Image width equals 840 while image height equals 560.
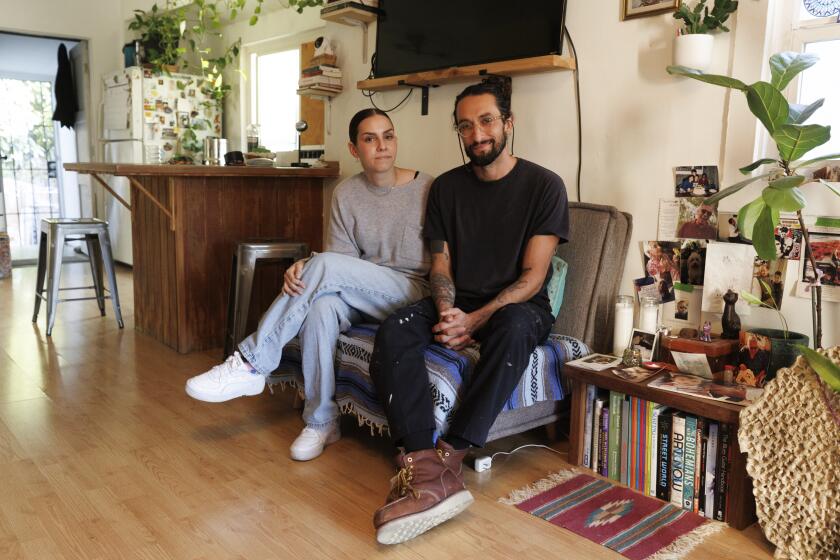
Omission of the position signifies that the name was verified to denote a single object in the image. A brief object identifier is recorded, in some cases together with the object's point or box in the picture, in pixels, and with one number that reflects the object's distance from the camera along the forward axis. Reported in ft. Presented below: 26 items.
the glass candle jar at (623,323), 7.86
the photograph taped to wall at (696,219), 7.53
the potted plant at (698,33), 7.06
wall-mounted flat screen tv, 8.70
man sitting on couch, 6.15
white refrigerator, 17.83
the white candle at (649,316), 7.72
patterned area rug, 5.84
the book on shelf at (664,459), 6.63
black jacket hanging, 20.92
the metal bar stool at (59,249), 12.66
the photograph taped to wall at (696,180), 7.47
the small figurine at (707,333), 7.03
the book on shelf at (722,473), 6.23
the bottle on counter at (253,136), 13.75
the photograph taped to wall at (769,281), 7.04
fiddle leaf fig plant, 5.82
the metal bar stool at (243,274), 10.50
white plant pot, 7.15
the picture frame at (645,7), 7.61
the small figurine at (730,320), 7.14
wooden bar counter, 11.30
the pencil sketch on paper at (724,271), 7.23
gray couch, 7.06
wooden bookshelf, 6.09
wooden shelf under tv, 8.49
